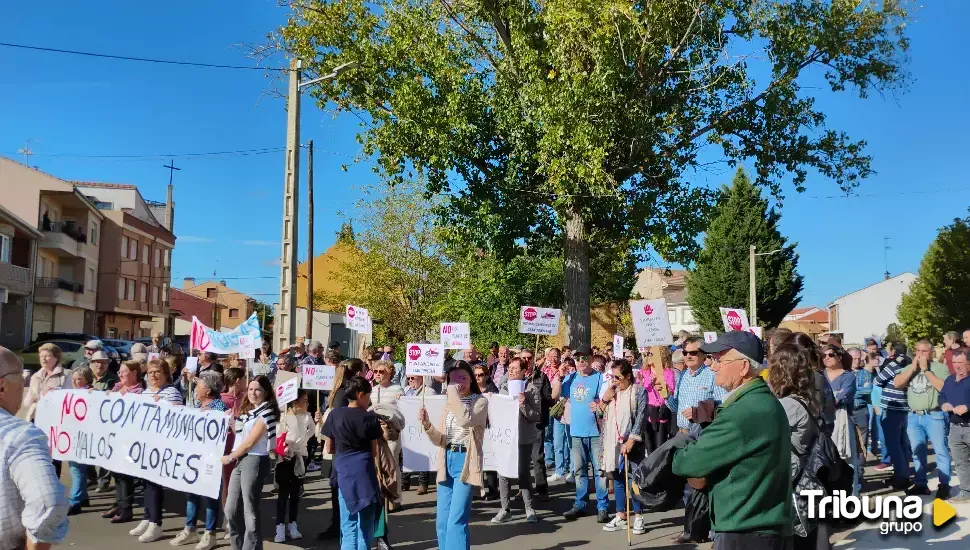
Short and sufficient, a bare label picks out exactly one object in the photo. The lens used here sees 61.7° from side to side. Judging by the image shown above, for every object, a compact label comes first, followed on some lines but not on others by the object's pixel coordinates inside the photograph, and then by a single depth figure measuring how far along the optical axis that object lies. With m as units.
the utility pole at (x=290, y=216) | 15.38
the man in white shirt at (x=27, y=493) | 3.23
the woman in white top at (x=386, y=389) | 9.95
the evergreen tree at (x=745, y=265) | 51.28
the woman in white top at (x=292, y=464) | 8.83
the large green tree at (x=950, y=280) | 39.16
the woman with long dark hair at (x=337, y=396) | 8.51
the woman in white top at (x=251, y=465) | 7.44
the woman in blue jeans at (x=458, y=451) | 7.21
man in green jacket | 3.78
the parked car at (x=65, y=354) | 28.23
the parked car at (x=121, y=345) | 33.56
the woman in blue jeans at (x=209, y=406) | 8.33
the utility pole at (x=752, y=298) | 38.97
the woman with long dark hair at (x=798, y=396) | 5.05
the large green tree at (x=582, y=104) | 18.62
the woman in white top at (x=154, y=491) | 8.77
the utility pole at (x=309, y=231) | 32.25
